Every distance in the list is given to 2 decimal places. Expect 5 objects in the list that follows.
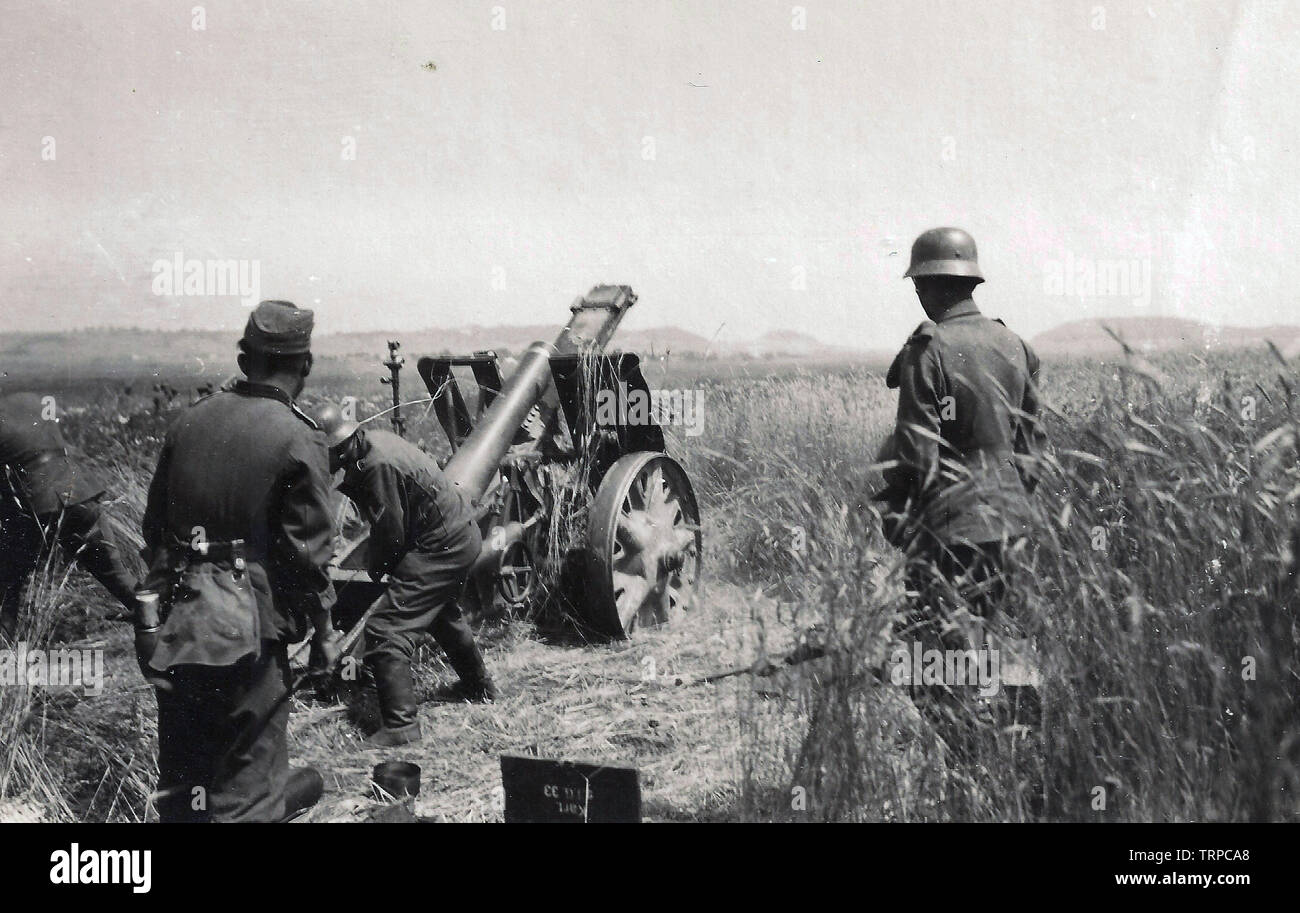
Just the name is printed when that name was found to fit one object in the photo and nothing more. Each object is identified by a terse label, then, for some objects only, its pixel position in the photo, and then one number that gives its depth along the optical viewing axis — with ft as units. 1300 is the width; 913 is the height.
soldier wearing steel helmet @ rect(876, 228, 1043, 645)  11.28
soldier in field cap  10.37
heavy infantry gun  18.33
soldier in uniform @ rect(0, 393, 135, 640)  16.81
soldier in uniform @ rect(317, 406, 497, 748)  14.75
